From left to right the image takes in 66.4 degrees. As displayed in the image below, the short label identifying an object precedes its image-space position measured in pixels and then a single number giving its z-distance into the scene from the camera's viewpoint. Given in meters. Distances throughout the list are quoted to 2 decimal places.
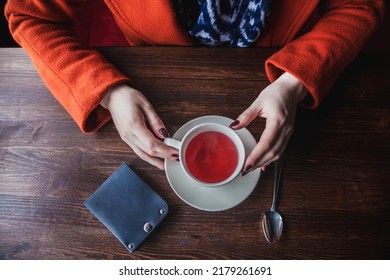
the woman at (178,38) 0.67
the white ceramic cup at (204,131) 0.63
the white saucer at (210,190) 0.66
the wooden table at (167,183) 0.66
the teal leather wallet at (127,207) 0.66
